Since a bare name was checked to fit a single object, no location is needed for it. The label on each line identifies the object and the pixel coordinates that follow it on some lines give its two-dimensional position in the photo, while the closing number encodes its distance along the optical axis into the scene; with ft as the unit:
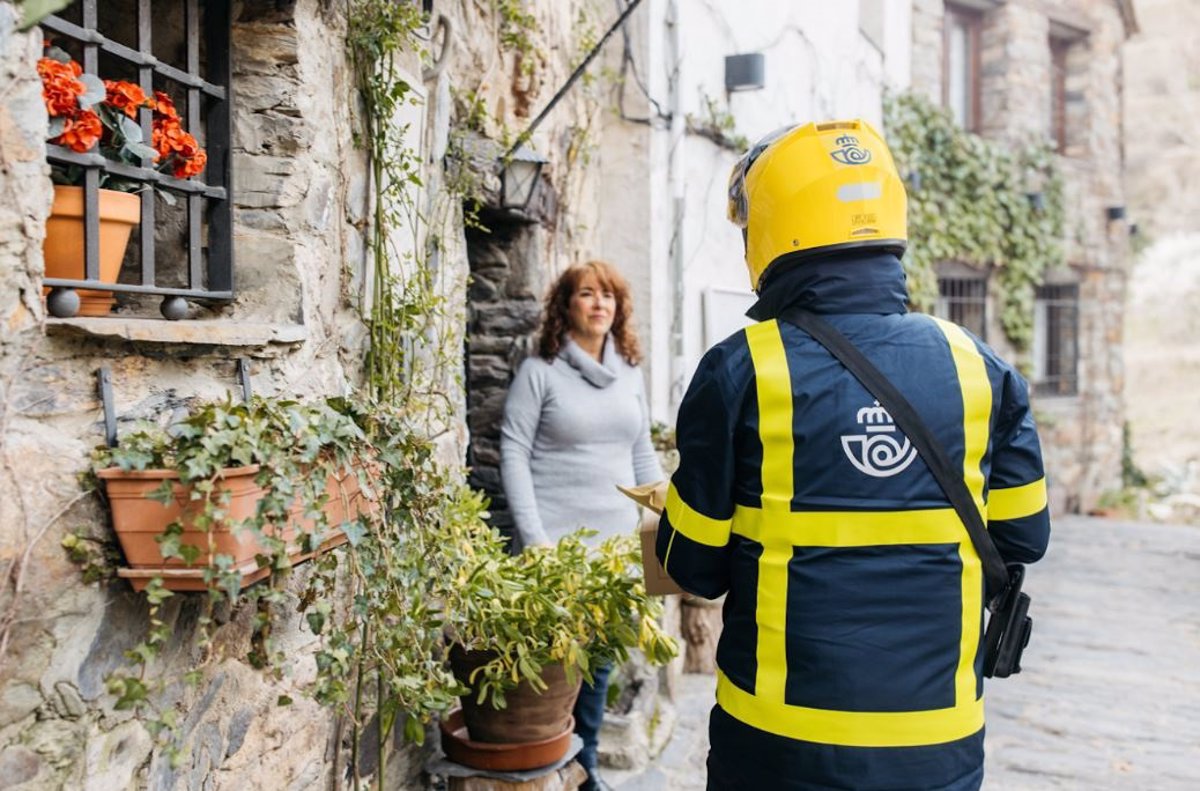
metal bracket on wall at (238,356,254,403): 7.10
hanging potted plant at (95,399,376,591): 5.65
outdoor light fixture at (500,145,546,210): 12.24
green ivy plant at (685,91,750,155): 17.33
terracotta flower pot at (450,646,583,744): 9.62
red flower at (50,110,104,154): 5.81
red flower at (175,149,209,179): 7.04
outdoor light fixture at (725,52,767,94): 17.70
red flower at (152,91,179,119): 6.72
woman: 11.42
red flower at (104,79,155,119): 6.28
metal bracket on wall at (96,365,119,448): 5.89
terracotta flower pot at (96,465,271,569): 5.68
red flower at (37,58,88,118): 5.63
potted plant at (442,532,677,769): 9.05
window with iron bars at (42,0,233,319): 6.64
